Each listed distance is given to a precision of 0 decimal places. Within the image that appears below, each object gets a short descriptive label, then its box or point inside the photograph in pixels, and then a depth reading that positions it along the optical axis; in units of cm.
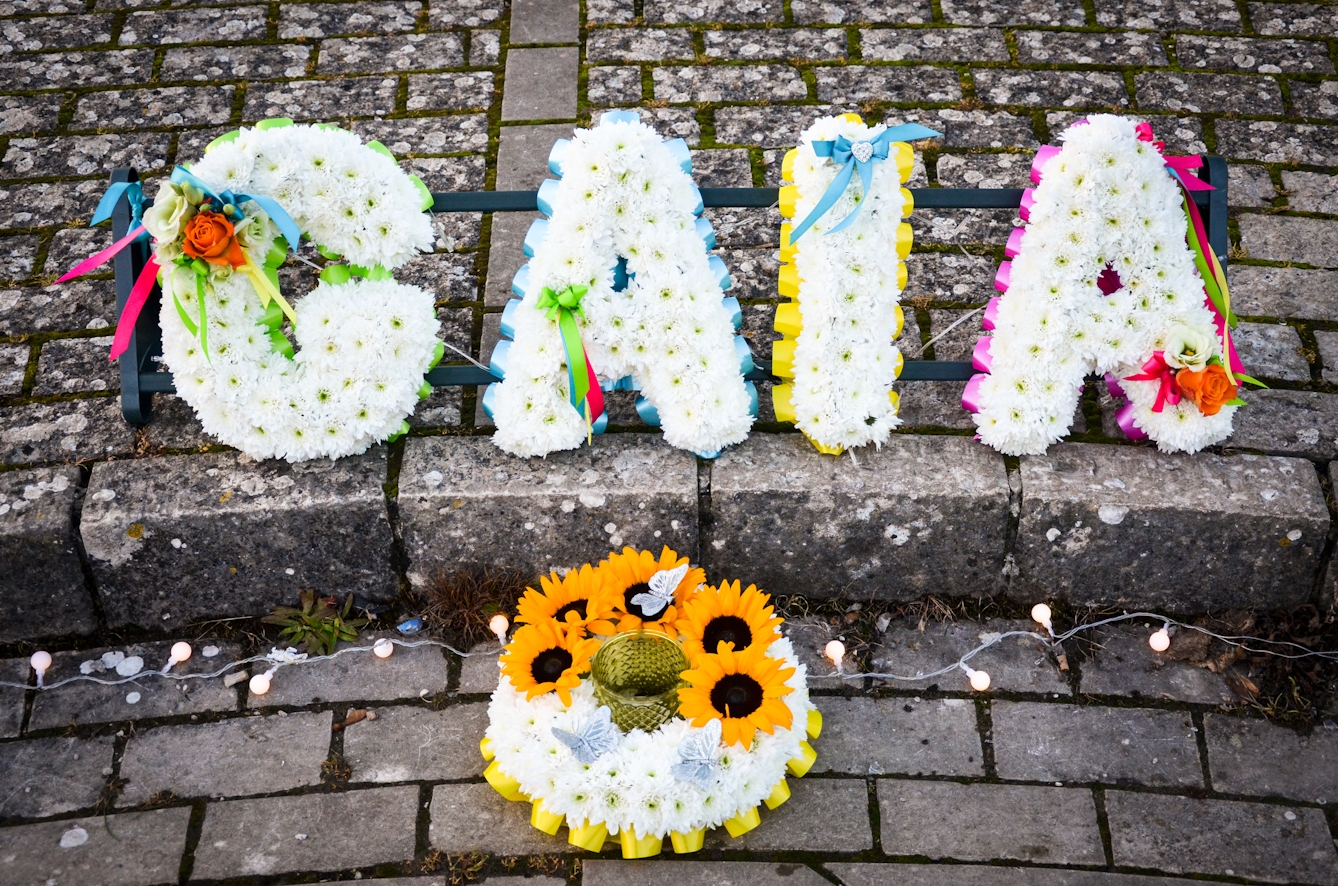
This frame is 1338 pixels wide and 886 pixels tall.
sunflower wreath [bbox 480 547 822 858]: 243
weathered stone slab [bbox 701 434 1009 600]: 289
